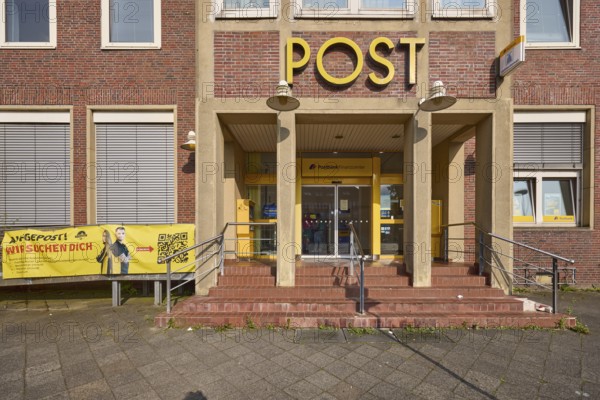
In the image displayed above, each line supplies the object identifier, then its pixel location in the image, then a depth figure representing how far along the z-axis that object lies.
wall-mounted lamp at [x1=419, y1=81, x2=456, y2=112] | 4.59
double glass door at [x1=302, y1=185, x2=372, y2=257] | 8.12
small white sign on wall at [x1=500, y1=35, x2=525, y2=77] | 4.92
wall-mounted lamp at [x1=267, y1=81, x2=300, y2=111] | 4.63
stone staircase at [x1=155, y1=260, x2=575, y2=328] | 4.60
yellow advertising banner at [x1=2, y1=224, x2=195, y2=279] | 5.80
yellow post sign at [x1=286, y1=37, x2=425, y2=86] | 5.52
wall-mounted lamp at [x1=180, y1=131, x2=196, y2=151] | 6.44
